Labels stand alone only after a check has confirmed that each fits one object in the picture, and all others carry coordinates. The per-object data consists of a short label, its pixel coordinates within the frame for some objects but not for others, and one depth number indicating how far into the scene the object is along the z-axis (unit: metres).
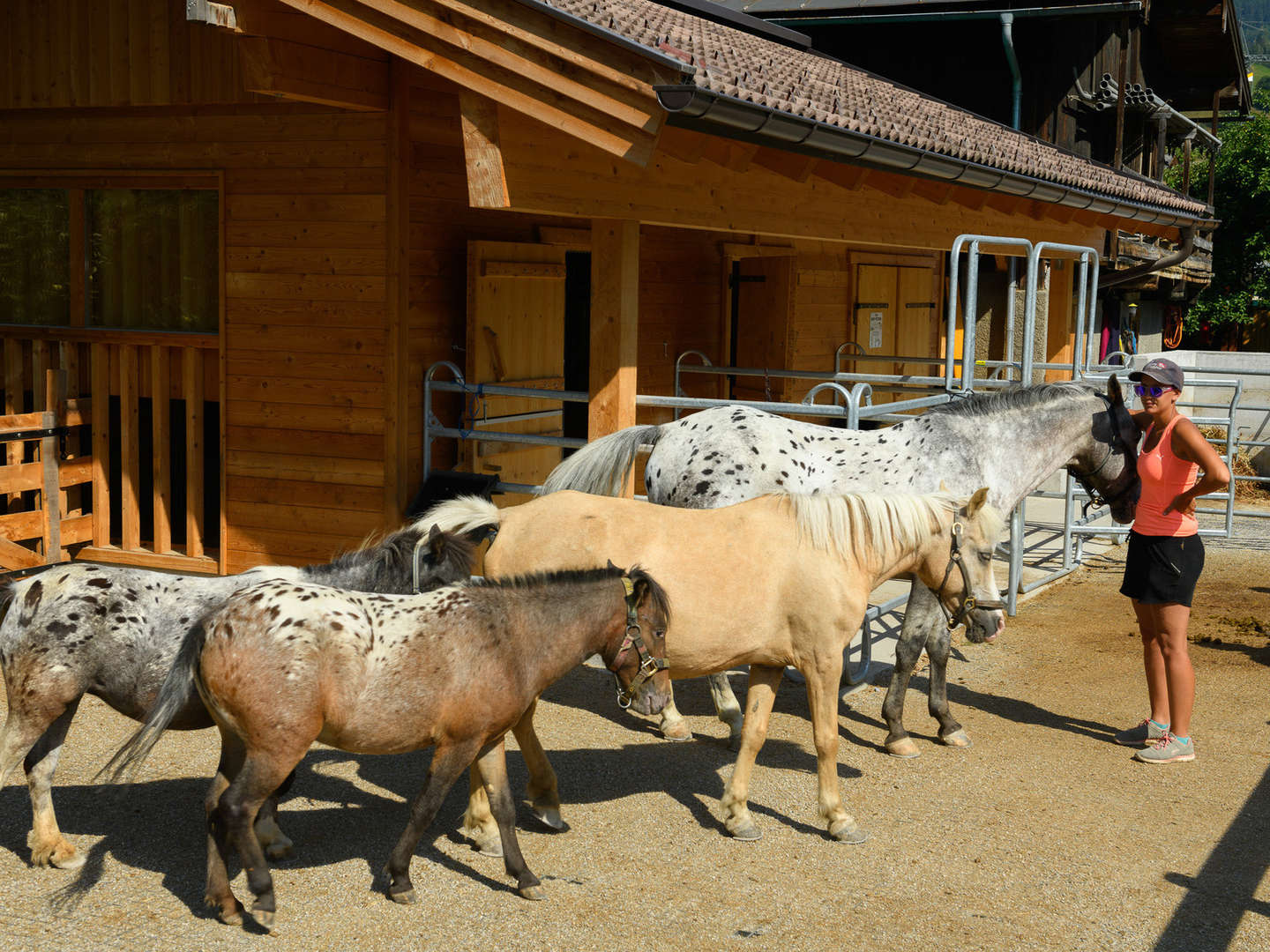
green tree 30.55
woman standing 6.11
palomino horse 4.91
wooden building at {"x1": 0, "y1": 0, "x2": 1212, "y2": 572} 7.17
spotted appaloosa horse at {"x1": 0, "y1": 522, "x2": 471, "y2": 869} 4.36
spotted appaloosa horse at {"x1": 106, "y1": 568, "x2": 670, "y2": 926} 3.89
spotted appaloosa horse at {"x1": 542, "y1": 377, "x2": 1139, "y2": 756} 6.34
